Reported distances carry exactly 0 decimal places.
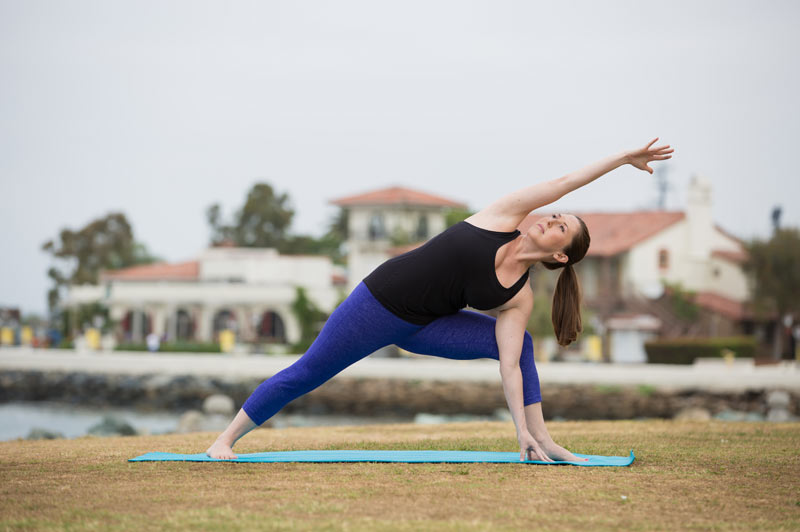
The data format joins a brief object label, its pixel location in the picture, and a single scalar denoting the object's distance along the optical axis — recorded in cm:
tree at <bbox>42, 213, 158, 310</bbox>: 7269
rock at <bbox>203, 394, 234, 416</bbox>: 2470
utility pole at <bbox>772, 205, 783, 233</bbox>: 4629
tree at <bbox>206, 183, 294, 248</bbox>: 7438
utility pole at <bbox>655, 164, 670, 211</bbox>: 6888
